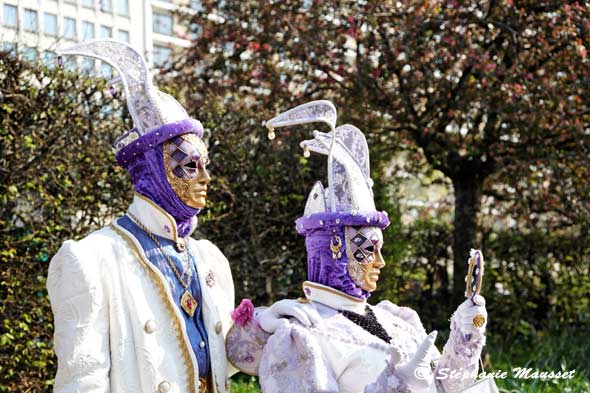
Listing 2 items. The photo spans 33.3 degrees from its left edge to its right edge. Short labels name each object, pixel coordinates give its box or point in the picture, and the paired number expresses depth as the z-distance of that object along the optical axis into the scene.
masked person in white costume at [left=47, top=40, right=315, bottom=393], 3.21
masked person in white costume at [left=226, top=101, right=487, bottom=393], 3.35
